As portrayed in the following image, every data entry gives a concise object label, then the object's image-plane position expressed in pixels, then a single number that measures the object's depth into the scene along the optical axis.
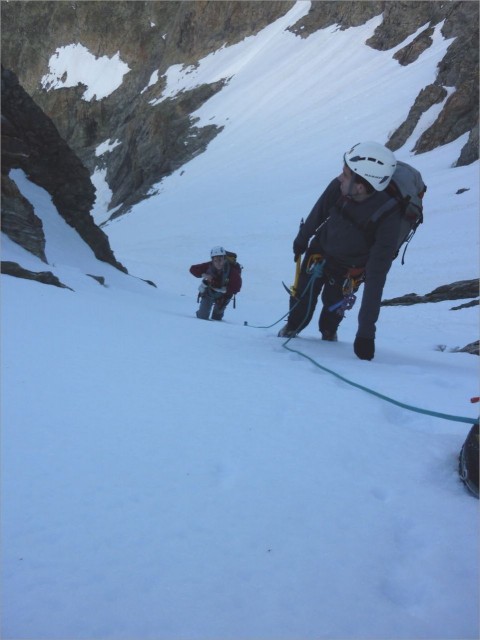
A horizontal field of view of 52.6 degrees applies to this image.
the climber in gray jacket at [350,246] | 3.68
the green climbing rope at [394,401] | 2.24
